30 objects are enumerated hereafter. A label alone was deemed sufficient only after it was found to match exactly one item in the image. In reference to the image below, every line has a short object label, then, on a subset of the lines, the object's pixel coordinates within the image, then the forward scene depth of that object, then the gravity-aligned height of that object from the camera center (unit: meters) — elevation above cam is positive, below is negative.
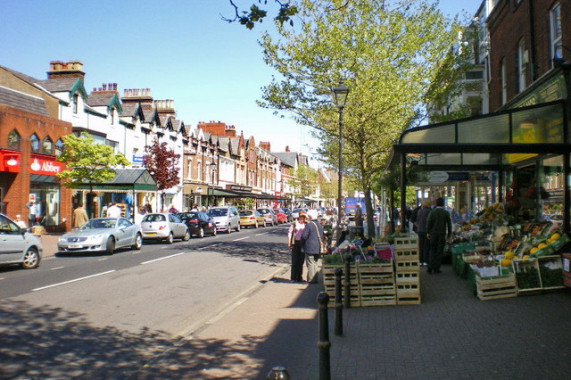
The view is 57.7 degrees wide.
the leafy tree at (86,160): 24.77 +2.52
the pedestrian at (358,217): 24.19 -0.24
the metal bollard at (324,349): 4.42 -1.18
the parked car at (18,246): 13.56 -0.92
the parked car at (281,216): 52.56 -0.42
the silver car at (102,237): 18.14 -0.90
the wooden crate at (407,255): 8.88 -0.74
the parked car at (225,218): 33.91 -0.39
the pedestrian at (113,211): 25.59 +0.06
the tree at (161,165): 35.50 +3.23
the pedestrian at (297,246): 12.36 -0.81
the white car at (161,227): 24.30 -0.70
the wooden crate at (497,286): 8.71 -1.26
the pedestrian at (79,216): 24.00 -0.17
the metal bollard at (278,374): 3.29 -1.03
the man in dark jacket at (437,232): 11.94 -0.47
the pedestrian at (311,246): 11.94 -0.78
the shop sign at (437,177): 17.94 +1.21
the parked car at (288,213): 57.22 -0.11
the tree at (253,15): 6.05 +2.30
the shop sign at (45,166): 26.34 +2.43
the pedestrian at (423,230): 13.48 -0.49
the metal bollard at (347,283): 8.58 -1.19
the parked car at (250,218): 42.16 -0.49
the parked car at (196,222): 28.75 -0.55
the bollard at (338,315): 6.75 -1.38
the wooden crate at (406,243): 8.89 -0.54
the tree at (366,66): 18.38 +5.39
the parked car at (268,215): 46.91 -0.27
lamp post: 14.61 +3.31
